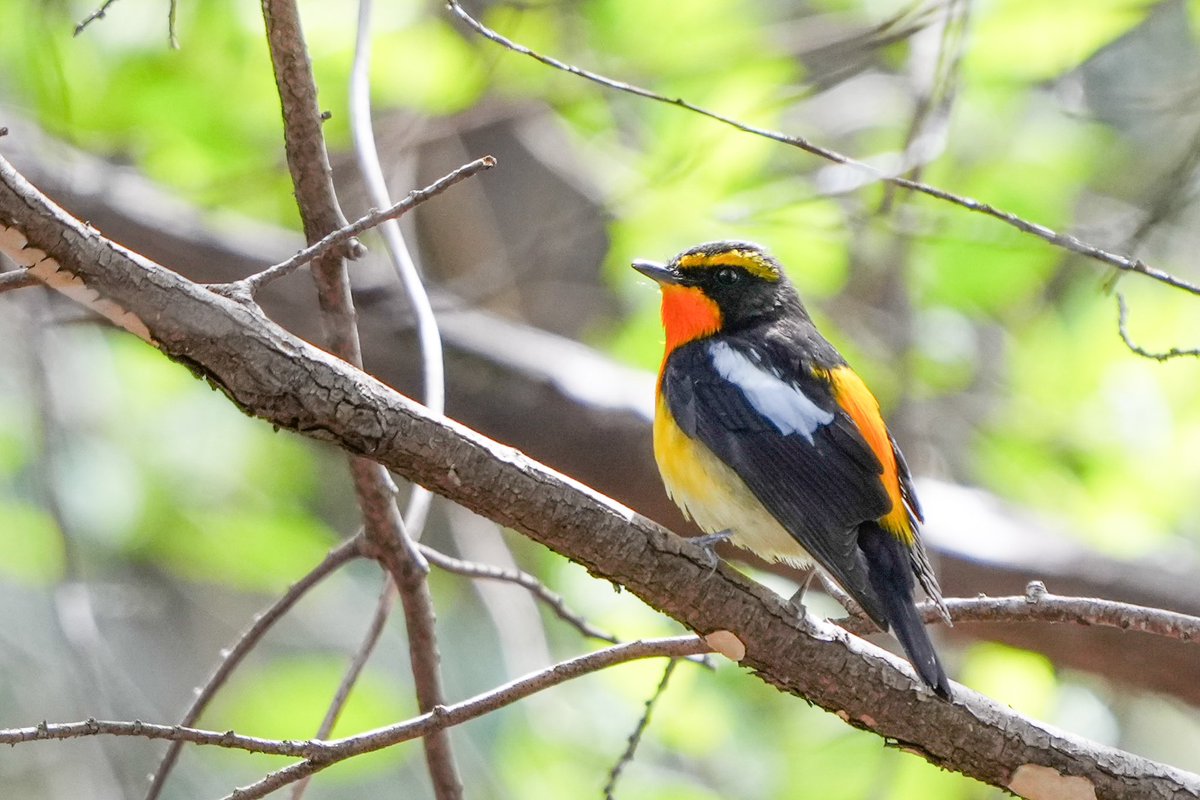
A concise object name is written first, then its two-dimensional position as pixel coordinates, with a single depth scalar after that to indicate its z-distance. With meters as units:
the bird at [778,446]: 5.85
